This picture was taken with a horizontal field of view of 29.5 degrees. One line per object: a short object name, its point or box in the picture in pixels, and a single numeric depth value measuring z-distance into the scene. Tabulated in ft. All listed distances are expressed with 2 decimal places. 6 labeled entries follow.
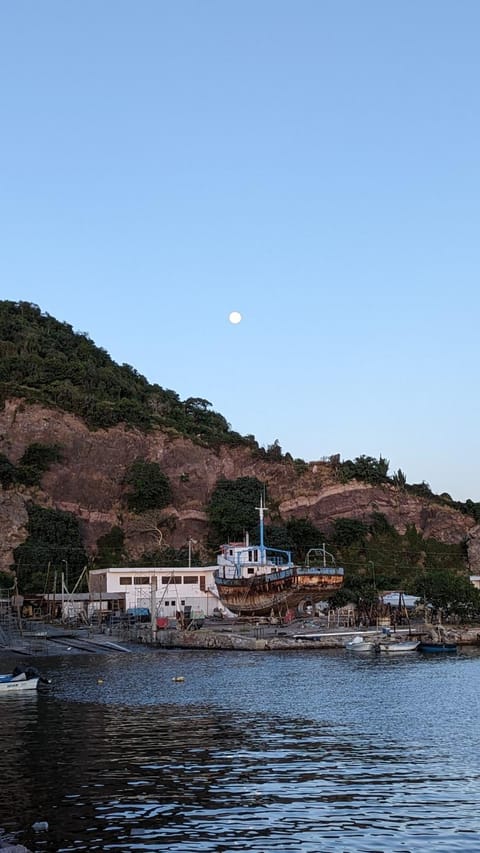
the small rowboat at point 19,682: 148.56
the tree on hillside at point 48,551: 316.40
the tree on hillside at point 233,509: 368.89
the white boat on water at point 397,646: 234.99
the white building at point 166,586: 311.88
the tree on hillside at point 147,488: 369.09
